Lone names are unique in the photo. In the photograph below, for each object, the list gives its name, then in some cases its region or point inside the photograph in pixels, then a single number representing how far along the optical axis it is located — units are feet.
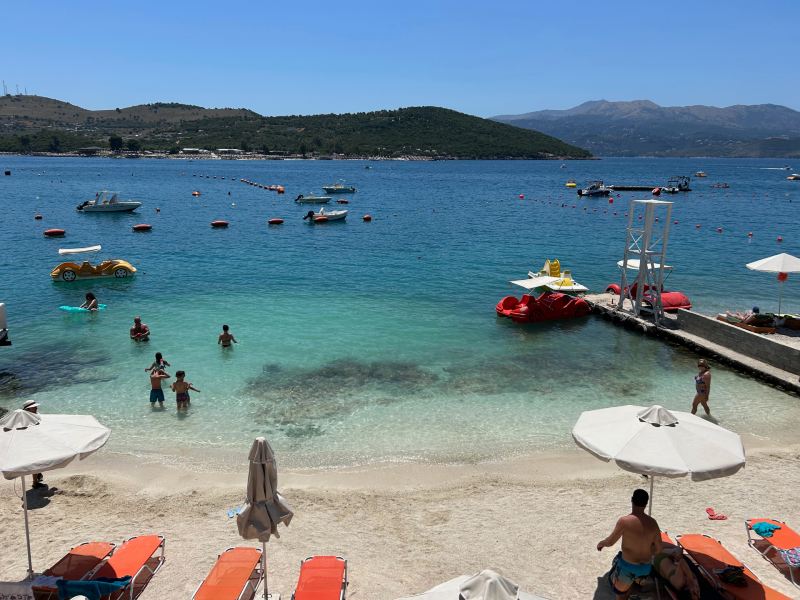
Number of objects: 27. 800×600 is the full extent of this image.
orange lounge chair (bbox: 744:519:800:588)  27.22
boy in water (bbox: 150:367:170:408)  49.55
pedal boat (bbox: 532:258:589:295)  86.43
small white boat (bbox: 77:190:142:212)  191.42
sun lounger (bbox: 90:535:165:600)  26.55
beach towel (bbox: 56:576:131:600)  24.79
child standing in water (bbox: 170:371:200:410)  48.74
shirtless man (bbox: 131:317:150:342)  67.21
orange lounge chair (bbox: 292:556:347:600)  25.46
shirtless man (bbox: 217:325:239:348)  65.21
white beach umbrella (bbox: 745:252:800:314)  64.95
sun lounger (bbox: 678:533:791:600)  24.62
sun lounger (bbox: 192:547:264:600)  25.61
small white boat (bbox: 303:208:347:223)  181.06
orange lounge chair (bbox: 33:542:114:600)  25.22
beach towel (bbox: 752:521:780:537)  29.03
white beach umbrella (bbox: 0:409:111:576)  25.14
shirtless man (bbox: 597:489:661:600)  24.00
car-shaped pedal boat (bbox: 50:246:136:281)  98.89
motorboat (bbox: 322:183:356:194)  286.66
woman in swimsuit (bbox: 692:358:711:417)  46.98
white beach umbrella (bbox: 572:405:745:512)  24.59
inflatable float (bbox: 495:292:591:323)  76.59
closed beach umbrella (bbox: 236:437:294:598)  23.79
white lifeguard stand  71.82
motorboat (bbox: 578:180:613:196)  298.56
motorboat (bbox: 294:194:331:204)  231.91
